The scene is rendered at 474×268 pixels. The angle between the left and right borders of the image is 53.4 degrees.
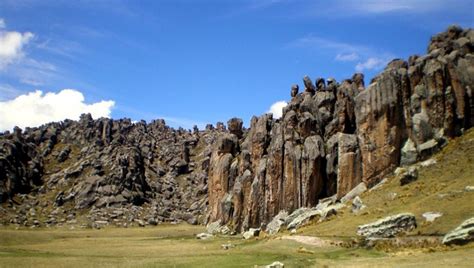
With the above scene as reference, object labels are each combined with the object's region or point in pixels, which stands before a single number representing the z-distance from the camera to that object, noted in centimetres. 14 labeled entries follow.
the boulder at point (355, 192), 9465
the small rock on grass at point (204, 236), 11344
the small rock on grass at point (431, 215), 6278
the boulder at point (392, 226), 6141
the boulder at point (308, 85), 13262
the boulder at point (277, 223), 10412
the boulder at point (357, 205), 8206
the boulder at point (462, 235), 4872
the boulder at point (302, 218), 9144
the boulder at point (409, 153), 9350
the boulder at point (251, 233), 9788
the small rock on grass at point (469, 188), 6863
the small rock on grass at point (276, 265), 4550
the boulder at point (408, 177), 8444
